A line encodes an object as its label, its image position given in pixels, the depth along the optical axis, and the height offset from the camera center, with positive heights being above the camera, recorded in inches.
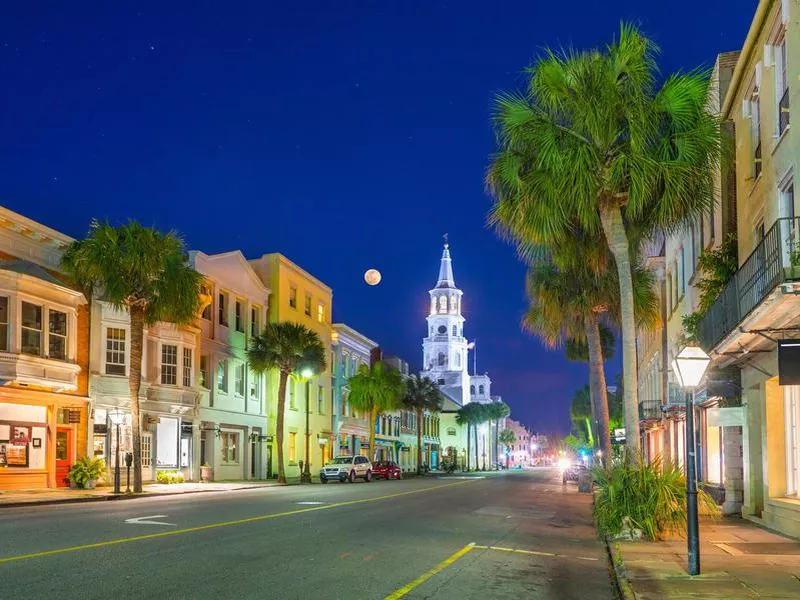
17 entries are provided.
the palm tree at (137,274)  1179.3 +165.9
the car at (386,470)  2207.2 -181.2
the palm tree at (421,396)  3186.5 +2.9
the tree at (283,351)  1820.9 +94.1
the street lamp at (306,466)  1852.9 -144.8
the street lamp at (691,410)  446.6 -7.3
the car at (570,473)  2039.0 -176.9
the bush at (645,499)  611.5 -71.0
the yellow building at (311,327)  2105.1 +143.2
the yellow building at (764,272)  582.9 +81.1
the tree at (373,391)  2502.5 +16.6
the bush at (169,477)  1498.5 -131.2
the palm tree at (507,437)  6881.9 -310.0
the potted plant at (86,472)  1305.4 -107.8
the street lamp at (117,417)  1202.6 -25.4
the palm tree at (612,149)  636.7 +178.2
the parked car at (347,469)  1909.4 -155.9
